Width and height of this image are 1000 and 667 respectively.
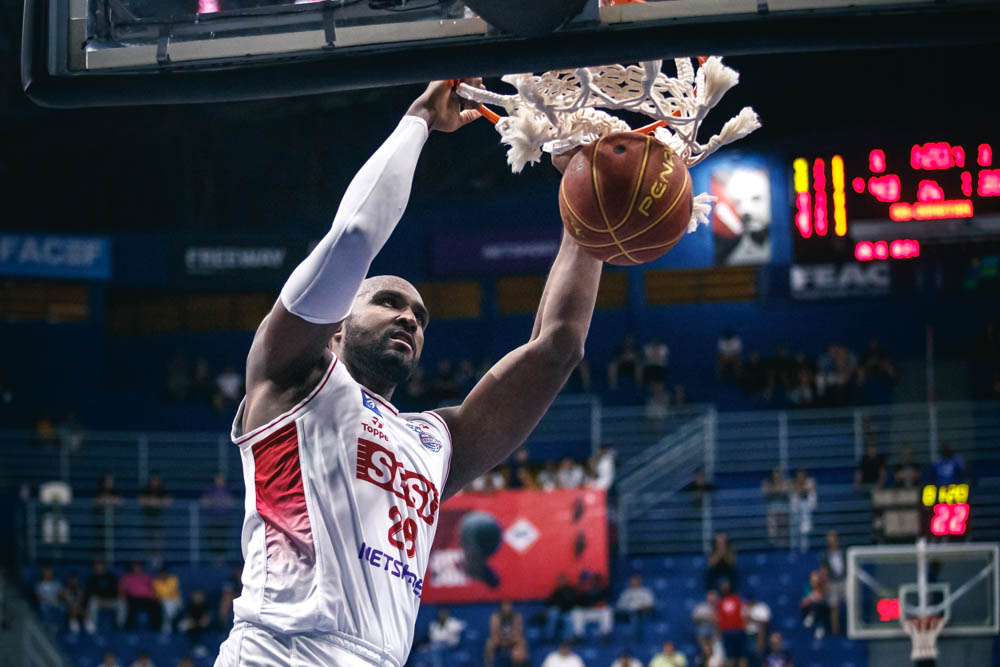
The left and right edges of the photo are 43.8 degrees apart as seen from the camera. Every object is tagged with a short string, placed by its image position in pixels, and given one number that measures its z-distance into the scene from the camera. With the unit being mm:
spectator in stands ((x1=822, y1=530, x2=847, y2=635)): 14406
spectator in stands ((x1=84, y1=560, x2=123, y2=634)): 15711
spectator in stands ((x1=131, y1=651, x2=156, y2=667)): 14477
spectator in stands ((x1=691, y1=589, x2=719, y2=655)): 14438
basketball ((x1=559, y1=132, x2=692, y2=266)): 3424
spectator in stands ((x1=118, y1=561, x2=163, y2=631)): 15805
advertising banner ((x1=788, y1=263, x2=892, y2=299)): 17938
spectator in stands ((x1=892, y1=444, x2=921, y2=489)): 14469
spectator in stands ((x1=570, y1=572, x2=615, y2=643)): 15086
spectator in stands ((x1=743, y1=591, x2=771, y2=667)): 14243
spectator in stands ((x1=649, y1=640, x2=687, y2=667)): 13797
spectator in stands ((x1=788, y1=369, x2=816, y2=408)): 18141
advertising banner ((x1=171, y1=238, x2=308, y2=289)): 21156
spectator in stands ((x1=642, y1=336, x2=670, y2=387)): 19672
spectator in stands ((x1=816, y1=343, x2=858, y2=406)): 17969
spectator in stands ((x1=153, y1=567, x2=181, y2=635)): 15797
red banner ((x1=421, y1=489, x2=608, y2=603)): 15430
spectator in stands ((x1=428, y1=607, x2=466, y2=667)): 15117
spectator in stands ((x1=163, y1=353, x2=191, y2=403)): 20562
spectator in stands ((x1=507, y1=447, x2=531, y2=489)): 17359
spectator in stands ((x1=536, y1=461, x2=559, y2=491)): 16812
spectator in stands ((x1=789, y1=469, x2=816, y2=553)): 15820
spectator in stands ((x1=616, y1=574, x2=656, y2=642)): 15078
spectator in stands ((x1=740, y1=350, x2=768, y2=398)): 18906
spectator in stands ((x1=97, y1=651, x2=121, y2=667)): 14535
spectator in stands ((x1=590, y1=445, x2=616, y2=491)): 16719
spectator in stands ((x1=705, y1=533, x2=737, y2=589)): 15016
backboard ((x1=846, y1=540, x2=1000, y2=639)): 11867
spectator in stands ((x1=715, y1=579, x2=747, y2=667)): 14242
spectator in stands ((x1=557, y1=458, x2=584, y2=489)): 16797
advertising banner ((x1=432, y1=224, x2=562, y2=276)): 21297
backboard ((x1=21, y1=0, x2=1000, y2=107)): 2781
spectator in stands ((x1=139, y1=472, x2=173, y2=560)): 16938
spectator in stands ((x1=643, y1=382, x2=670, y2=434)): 18328
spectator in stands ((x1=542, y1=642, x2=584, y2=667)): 14164
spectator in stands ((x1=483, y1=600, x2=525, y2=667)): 14734
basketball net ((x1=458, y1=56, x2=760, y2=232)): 3494
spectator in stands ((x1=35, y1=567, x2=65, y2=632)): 15805
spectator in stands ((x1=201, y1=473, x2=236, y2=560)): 17016
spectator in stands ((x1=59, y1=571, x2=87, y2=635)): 15625
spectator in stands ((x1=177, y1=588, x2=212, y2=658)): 15312
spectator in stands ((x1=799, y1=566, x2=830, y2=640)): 14383
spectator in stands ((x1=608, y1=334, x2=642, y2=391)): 19931
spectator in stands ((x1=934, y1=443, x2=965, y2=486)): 14461
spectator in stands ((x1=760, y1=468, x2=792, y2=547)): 15992
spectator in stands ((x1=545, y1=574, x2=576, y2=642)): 15086
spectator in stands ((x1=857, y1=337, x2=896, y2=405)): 18500
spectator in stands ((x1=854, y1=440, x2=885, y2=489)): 15938
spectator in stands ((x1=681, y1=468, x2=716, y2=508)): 16344
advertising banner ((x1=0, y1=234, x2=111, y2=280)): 19797
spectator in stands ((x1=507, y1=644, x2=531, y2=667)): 14289
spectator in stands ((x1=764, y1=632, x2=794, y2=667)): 13700
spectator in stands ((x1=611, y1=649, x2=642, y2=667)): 13742
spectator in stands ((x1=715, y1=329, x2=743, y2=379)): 19656
